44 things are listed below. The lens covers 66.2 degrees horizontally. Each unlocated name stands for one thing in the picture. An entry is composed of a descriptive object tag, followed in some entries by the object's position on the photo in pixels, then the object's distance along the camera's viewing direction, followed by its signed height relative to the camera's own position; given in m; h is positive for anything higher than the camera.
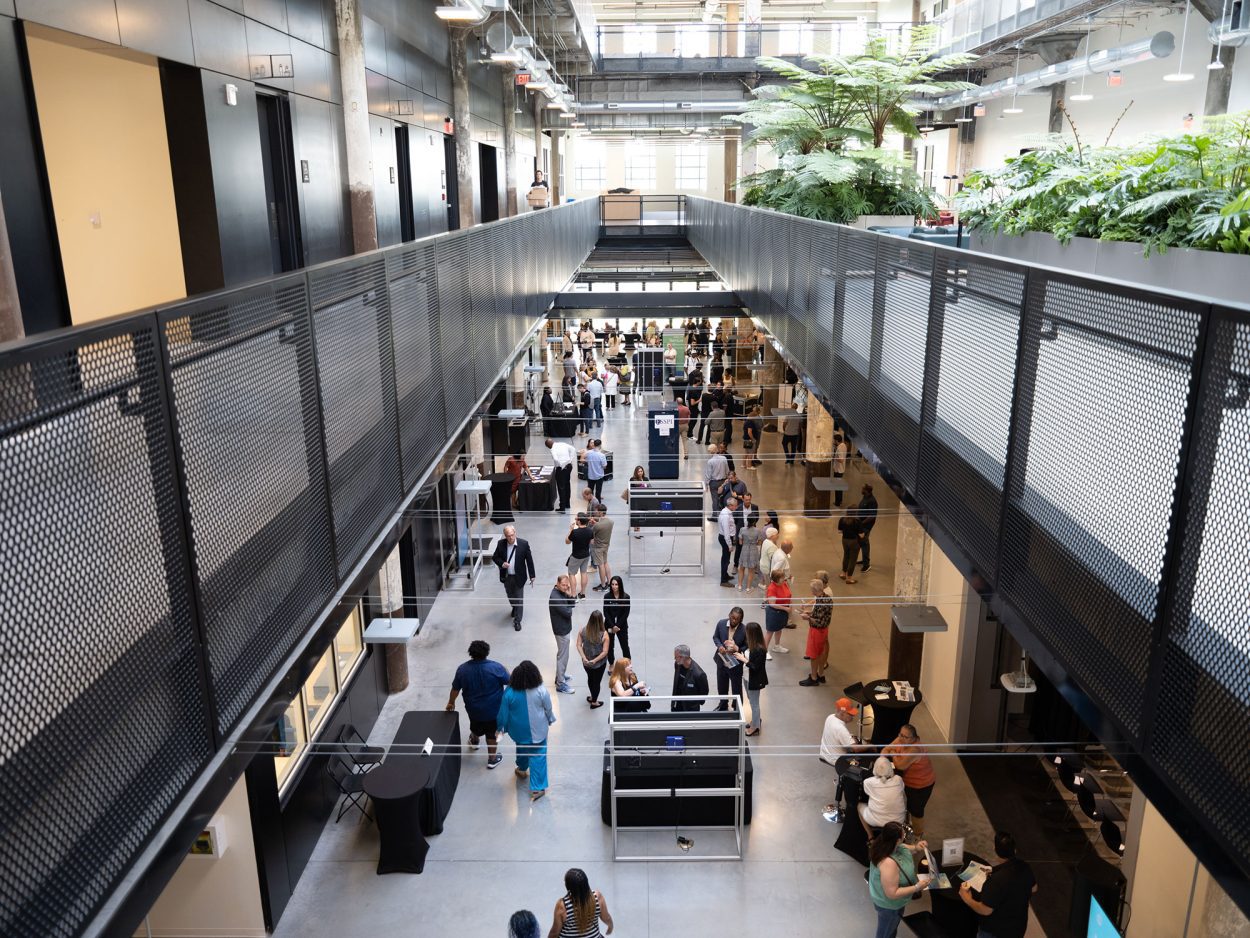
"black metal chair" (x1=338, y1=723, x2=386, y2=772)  10.74 -5.94
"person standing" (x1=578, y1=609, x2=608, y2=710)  11.52 -5.17
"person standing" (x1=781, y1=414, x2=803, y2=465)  21.05 -5.01
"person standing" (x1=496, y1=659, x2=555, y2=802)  10.05 -5.24
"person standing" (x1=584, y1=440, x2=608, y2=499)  18.45 -4.88
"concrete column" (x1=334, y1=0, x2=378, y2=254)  11.34 +0.96
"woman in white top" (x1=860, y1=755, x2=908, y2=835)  8.71 -5.23
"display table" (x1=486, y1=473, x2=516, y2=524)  18.77 -5.58
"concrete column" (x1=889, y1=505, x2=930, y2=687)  11.94 -4.75
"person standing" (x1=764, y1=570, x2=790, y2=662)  12.96 -5.43
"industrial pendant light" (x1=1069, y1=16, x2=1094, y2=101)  20.35 +3.81
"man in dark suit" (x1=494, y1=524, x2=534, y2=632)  13.95 -5.07
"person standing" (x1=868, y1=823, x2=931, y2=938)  7.76 -5.34
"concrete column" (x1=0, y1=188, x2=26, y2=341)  4.97 -0.45
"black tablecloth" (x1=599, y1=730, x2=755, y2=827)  9.66 -5.93
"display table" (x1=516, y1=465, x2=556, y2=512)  19.38 -5.65
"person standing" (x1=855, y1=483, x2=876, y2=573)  15.61 -5.11
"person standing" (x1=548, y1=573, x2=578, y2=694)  12.54 -5.37
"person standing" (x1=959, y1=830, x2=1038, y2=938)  7.52 -5.25
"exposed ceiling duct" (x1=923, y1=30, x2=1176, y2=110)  17.77 +2.76
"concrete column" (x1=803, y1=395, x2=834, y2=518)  18.19 -4.58
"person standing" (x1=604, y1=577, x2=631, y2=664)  12.37 -5.24
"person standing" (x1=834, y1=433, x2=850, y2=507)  19.00 -4.92
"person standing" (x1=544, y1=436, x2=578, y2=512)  19.33 -5.25
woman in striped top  7.32 -5.27
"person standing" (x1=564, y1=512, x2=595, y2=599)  14.52 -4.99
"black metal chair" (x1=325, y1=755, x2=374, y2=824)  10.41 -6.10
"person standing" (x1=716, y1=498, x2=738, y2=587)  15.55 -5.26
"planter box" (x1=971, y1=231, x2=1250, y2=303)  6.05 -0.47
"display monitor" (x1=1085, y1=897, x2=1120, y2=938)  6.39 -4.76
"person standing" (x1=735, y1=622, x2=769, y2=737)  11.18 -5.24
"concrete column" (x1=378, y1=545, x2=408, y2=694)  12.15 -4.90
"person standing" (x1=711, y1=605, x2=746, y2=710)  11.22 -5.11
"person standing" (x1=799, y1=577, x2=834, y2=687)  12.30 -5.44
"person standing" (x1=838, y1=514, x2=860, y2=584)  15.71 -5.36
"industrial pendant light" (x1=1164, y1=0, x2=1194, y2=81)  16.50 +2.58
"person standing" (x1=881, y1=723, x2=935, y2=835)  9.32 -5.50
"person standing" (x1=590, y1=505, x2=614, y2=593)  15.12 -5.22
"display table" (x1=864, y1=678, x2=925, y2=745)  10.48 -5.50
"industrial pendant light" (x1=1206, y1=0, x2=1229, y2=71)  14.70 +2.42
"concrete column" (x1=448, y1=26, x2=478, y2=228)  19.05 +1.47
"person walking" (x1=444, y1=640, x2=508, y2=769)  10.59 -5.21
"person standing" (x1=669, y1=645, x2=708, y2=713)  10.79 -5.25
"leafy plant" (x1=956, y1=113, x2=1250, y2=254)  6.62 +0.05
